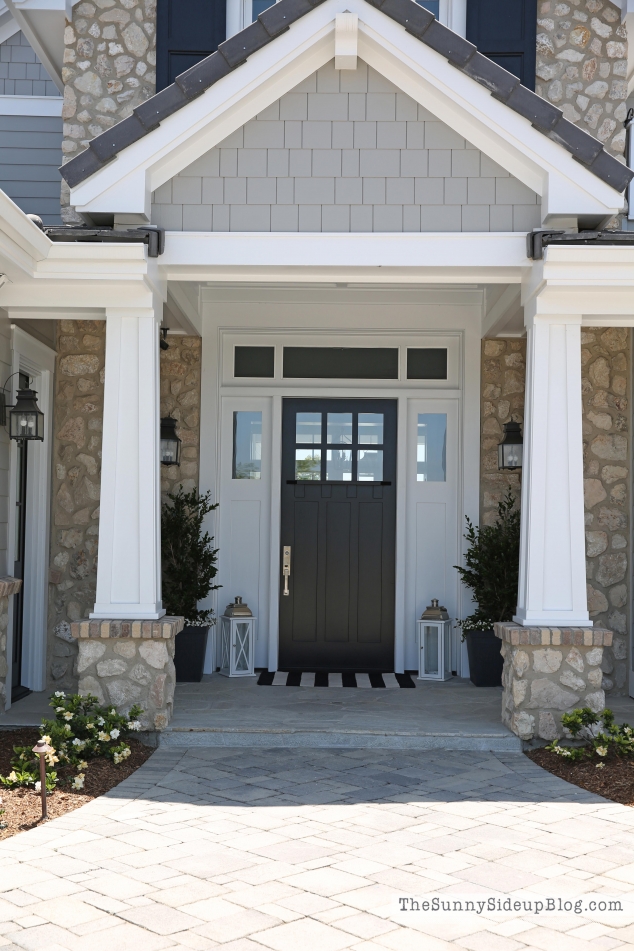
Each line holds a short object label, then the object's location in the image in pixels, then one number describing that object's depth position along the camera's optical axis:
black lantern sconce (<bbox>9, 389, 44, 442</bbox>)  6.02
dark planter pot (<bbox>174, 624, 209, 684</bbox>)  7.11
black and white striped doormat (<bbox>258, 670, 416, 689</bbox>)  7.16
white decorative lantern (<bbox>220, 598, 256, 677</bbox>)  7.43
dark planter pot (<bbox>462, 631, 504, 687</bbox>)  7.12
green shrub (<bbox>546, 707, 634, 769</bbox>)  5.06
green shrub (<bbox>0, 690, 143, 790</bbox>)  4.60
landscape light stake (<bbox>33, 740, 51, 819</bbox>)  4.19
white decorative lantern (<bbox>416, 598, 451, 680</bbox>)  7.41
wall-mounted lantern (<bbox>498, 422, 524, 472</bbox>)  7.17
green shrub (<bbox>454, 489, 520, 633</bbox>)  7.10
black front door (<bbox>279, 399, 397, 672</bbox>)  7.73
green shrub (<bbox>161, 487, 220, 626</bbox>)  7.22
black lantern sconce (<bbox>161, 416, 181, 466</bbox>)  7.22
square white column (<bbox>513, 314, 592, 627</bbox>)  5.51
